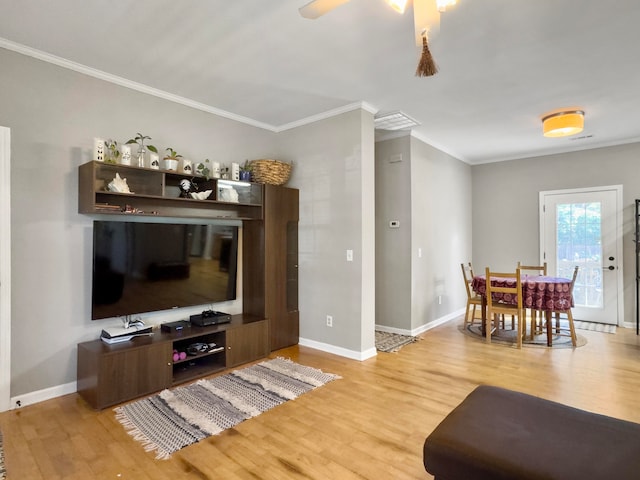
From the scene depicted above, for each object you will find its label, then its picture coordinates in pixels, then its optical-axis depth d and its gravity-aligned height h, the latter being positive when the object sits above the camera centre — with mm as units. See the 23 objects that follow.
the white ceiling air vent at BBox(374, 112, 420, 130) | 4176 +1490
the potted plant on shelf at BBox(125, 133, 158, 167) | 3109 +892
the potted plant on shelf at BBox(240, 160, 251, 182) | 3957 +780
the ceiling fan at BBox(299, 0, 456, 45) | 1661 +1112
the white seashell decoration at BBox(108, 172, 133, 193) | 2896 +480
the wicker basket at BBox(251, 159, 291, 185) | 4035 +824
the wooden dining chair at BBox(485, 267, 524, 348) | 4117 -667
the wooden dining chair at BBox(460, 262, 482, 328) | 4896 -823
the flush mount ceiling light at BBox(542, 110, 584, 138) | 3951 +1338
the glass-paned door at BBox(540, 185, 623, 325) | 5203 -42
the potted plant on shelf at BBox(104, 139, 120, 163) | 2994 +788
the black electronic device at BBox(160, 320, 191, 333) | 3260 -777
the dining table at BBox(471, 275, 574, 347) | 4148 -641
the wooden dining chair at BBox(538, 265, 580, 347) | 4211 -1170
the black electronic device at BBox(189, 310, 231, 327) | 3439 -746
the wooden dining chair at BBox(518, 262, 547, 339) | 4605 -927
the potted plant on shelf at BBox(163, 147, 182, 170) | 3279 +761
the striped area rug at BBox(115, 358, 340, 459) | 2289 -1232
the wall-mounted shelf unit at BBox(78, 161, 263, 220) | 2848 +428
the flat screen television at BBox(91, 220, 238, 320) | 2936 -212
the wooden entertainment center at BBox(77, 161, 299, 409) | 2750 -561
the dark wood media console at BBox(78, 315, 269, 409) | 2652 -995
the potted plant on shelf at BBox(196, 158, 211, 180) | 3539 +738
